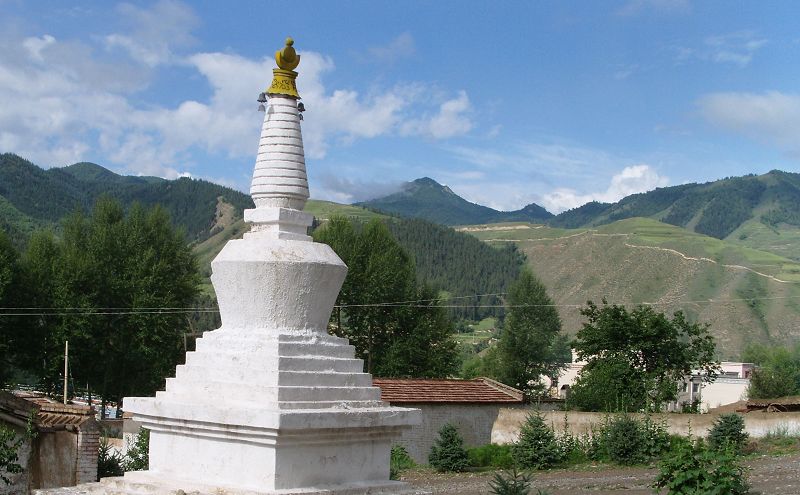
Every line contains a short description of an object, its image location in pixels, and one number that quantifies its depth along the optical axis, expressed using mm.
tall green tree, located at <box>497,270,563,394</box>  59719
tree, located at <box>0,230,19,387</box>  40312
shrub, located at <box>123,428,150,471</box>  21078
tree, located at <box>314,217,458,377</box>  49375
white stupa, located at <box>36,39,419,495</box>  8805
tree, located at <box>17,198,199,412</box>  42156
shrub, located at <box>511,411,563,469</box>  28609
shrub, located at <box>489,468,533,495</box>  11749
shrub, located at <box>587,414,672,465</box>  28234
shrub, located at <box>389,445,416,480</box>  30408
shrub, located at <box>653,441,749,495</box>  15156
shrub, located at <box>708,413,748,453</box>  27547
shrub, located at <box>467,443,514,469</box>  30541
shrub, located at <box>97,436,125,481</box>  21359
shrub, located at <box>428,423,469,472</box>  29406
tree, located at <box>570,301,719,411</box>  37812
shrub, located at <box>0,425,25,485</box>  14435
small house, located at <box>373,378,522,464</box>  33500
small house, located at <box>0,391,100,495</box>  18703
